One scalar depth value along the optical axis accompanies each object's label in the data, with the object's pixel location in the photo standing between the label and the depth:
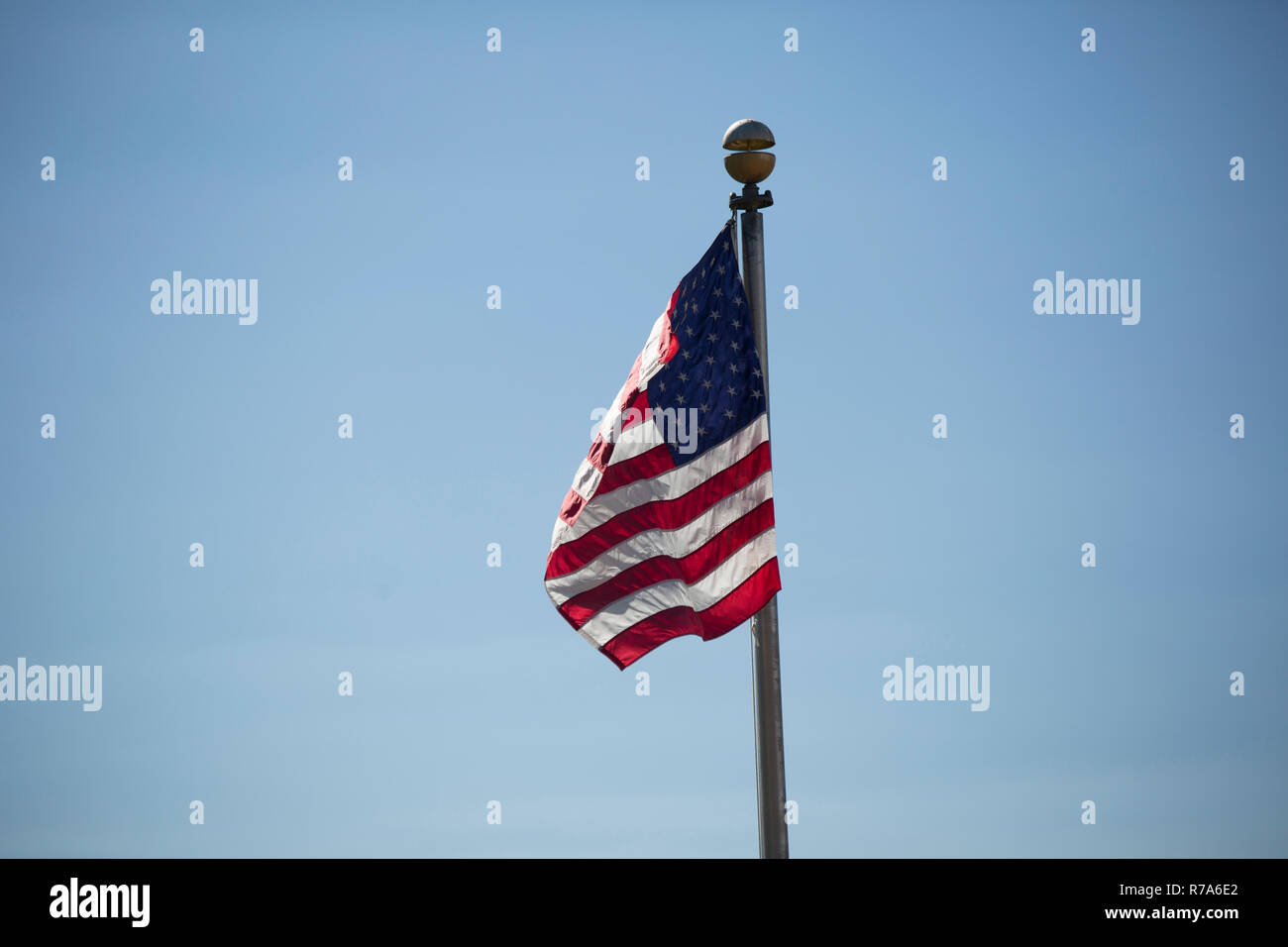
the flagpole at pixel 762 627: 15.62
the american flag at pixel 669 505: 16.72
